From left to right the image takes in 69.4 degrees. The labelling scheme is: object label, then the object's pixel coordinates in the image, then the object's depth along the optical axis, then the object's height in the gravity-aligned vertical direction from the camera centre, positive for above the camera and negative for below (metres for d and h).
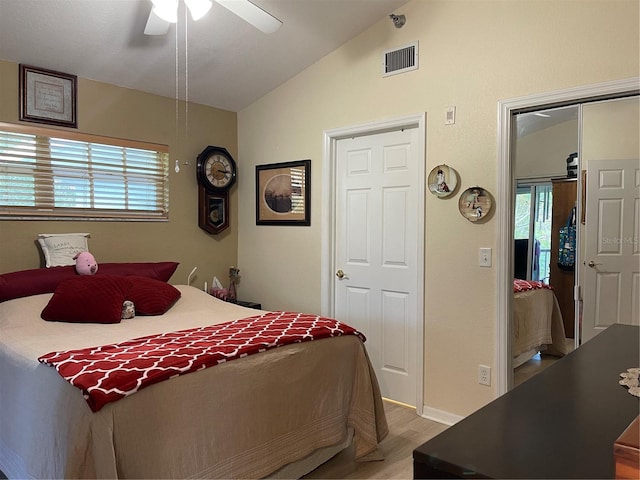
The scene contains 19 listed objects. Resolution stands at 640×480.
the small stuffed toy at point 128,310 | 2.81 -0.54
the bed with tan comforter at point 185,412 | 1.65 -0.79
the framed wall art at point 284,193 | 3.89 +0.26
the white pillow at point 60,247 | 3.15 -0.18
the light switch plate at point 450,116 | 3.02 +0.71
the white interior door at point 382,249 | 3.33 -0.19
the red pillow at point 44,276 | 2.83 -0.36
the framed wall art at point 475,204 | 2.87 +0.13
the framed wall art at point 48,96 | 3.12 +0.87
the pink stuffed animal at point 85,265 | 3.09 -0.29
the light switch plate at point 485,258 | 2.87 -0.21
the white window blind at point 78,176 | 3.10 +0.34
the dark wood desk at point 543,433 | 0.74 -0.38
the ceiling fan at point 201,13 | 2.19 +1.05
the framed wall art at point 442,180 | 3.02 +0.29
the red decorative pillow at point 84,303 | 2.63 -0.47
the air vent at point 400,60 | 3.20 +1.16
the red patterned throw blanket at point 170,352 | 1.67 -0.56
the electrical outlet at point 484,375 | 2.90 -0.95
